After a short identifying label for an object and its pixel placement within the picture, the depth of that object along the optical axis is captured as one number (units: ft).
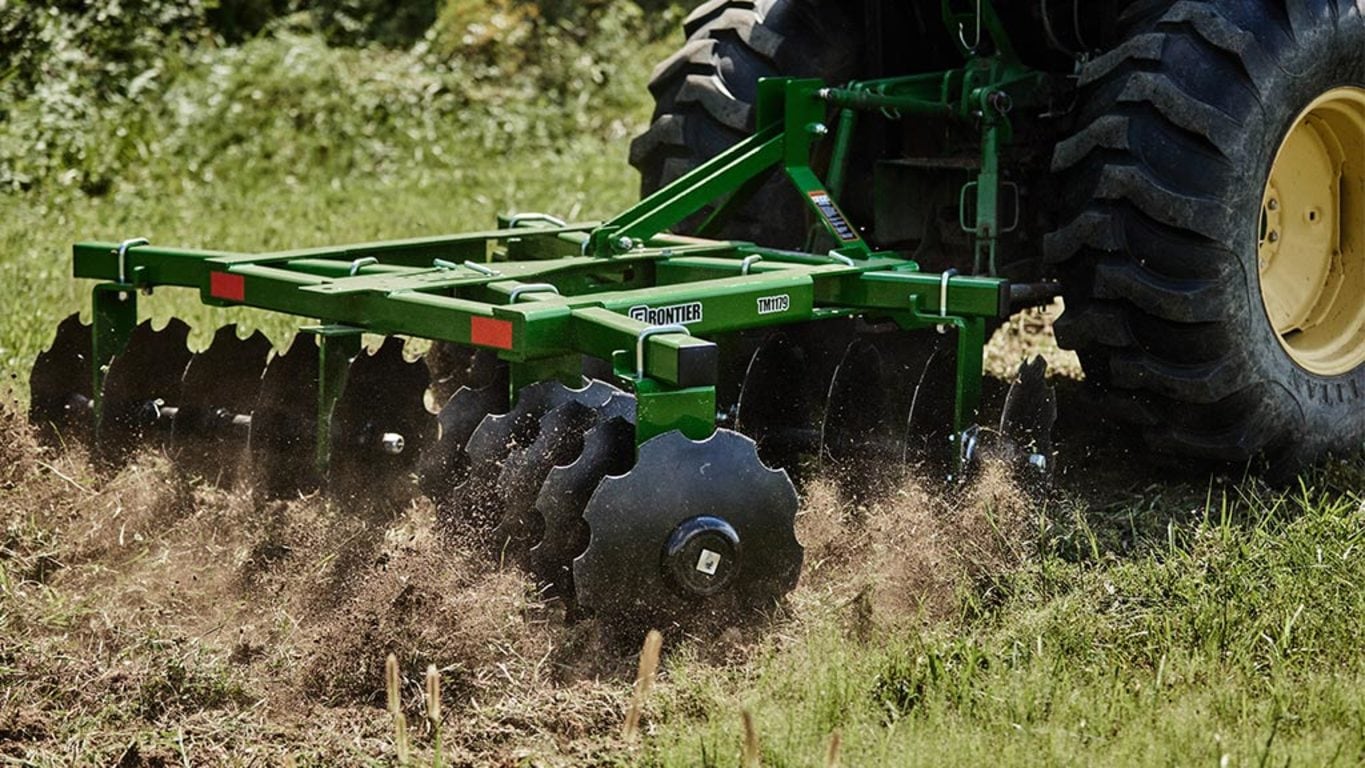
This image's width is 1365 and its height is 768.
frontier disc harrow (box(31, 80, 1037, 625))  25.41
